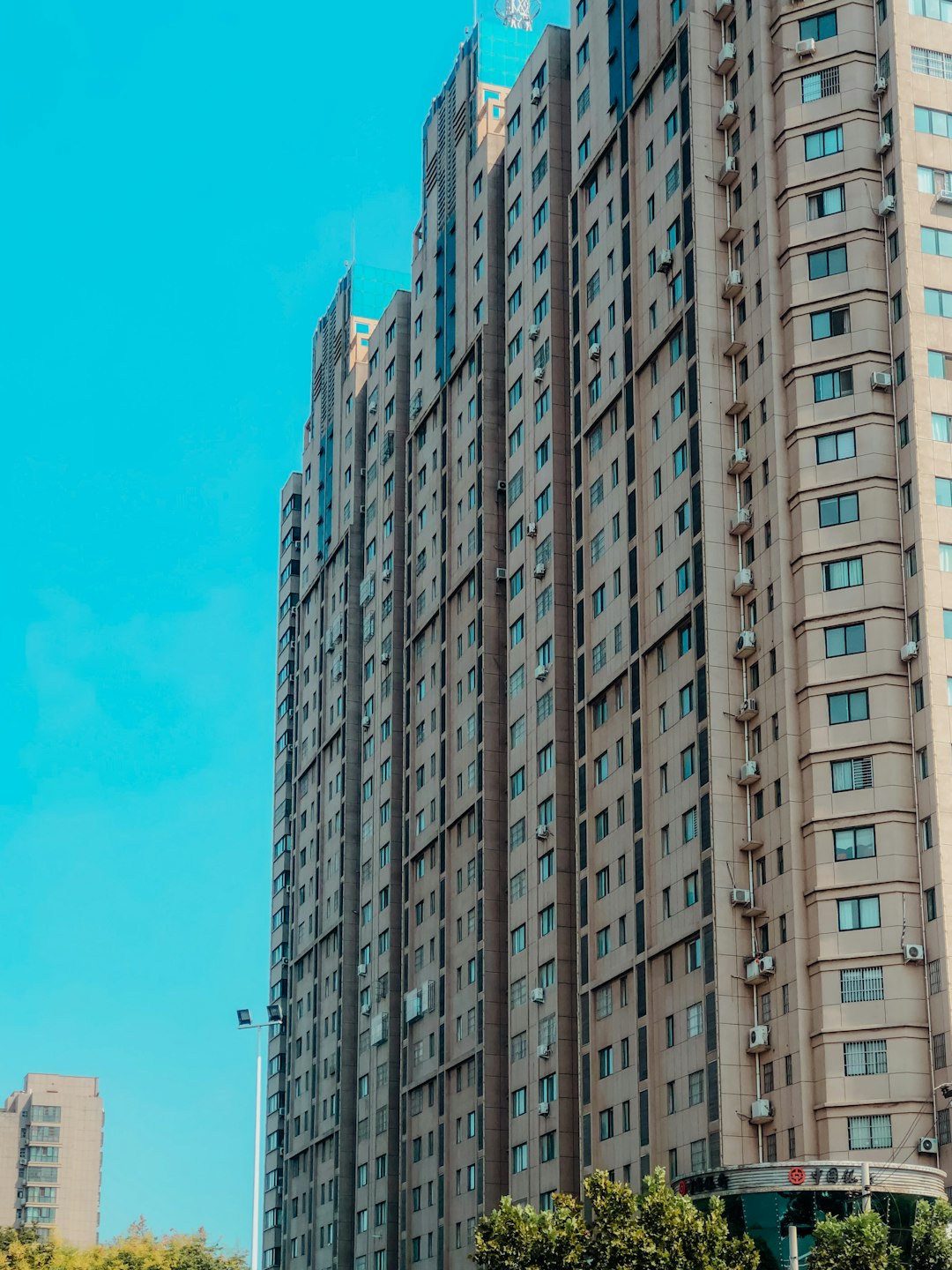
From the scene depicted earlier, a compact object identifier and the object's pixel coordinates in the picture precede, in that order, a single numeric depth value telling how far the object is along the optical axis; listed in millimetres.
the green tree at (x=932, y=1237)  54000
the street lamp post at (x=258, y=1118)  84381
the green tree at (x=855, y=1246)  52156
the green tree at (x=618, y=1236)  55625
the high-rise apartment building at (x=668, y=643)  64250
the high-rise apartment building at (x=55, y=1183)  196375
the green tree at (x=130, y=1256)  100625
